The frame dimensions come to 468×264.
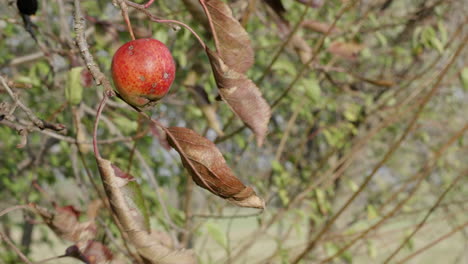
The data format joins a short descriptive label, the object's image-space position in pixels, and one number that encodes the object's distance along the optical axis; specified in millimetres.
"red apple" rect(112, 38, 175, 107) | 789
